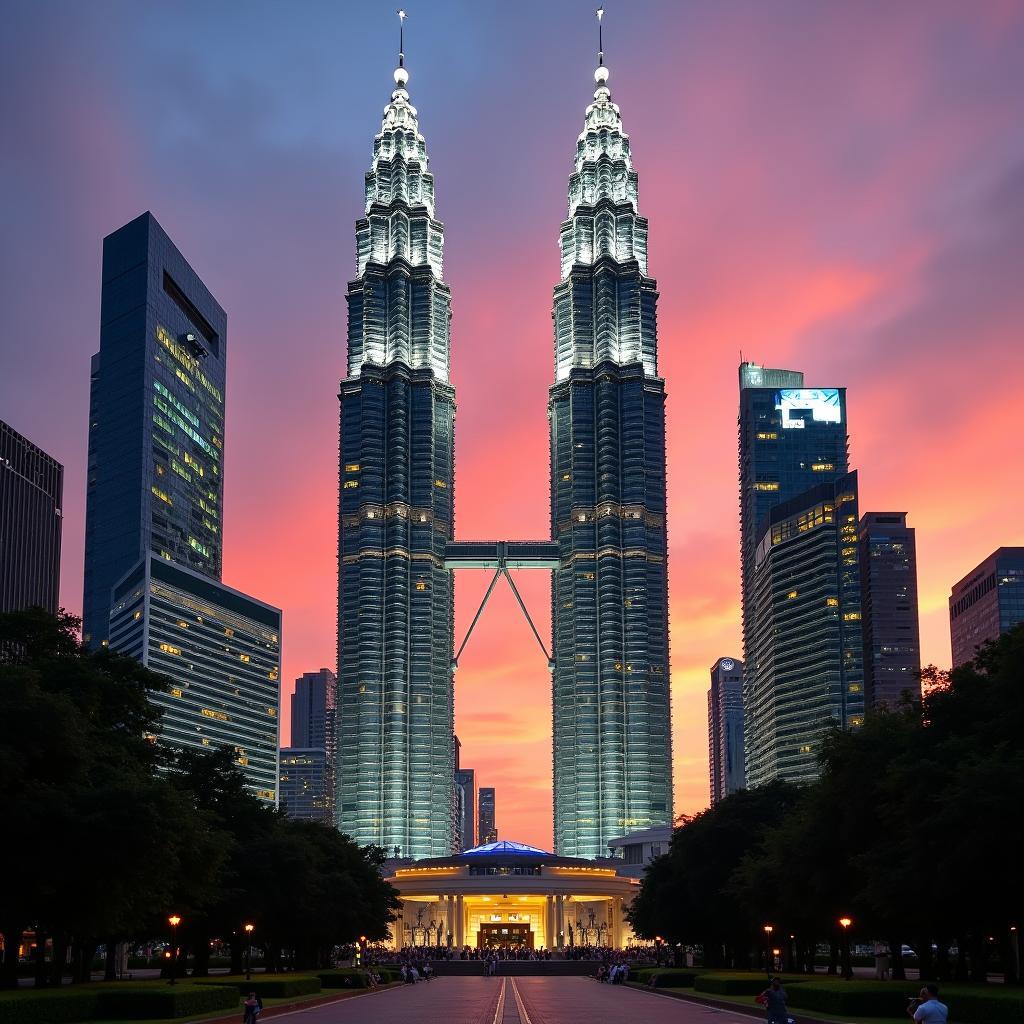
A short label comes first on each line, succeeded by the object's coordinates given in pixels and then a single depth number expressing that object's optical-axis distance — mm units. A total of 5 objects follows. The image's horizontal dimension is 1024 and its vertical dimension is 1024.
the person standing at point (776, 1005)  47406
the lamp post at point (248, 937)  100281
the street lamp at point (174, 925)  79638
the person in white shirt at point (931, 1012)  30750
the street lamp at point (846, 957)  89512
